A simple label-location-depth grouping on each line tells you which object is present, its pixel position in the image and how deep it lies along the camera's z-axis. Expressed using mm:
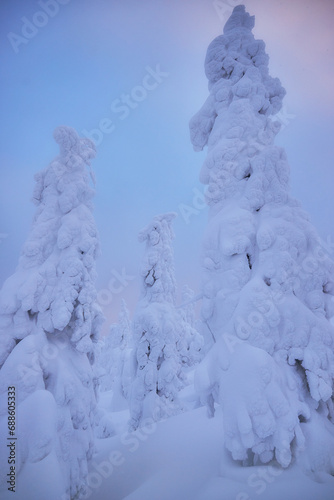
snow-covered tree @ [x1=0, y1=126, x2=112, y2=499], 4344
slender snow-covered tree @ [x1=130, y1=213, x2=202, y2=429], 9367
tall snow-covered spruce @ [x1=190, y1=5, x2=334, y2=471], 3682
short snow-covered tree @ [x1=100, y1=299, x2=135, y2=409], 23609
